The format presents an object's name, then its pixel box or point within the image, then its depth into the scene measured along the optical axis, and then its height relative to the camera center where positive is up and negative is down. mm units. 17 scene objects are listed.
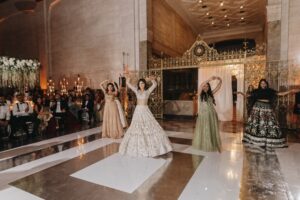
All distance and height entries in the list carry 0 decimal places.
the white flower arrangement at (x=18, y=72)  10320 +1068
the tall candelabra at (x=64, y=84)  12916 +488
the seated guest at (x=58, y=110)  8023 -651
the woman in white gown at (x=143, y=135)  4520 -917
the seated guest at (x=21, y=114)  6656 -661
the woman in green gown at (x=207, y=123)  4945 -731
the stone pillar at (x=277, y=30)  7832 +2177
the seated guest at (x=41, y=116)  7280 -801
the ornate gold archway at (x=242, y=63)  7613 +964
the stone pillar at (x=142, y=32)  10286 +2826
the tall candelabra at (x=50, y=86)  11795 +361
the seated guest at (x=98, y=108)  9766 -722
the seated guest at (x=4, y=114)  6375 -624
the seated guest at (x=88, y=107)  9172 -631
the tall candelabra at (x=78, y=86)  11603 +333
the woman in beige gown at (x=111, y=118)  6395 -778
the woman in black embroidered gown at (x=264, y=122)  5078 -741
